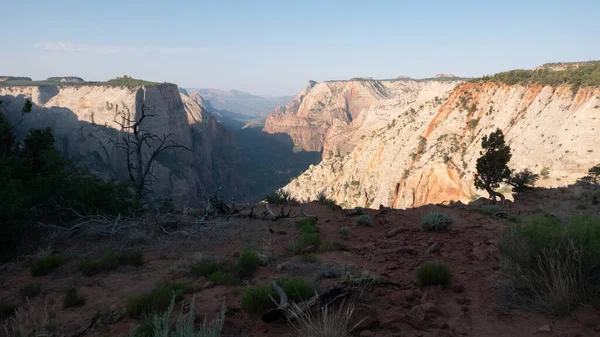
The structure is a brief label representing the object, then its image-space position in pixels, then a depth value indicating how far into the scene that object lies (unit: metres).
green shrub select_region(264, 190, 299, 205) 14.75
